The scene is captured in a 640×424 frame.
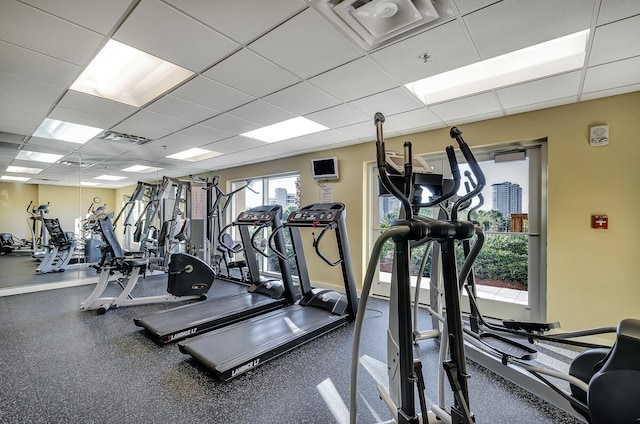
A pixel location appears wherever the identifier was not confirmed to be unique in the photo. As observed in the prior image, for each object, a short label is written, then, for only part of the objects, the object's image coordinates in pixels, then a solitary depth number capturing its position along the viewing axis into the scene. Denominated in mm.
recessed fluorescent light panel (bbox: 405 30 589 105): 2334
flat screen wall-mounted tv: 5059
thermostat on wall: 2887
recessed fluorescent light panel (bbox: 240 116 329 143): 4033
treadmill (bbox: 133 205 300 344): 3102
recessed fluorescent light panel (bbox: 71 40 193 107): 2604
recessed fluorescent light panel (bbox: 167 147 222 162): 5664
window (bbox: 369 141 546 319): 3393
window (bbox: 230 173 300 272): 6131
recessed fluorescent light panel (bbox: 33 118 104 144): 4056
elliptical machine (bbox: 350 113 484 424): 1287
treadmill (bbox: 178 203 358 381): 2396
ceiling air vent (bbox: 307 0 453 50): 1706
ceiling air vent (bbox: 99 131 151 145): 4274
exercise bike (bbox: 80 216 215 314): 3926
